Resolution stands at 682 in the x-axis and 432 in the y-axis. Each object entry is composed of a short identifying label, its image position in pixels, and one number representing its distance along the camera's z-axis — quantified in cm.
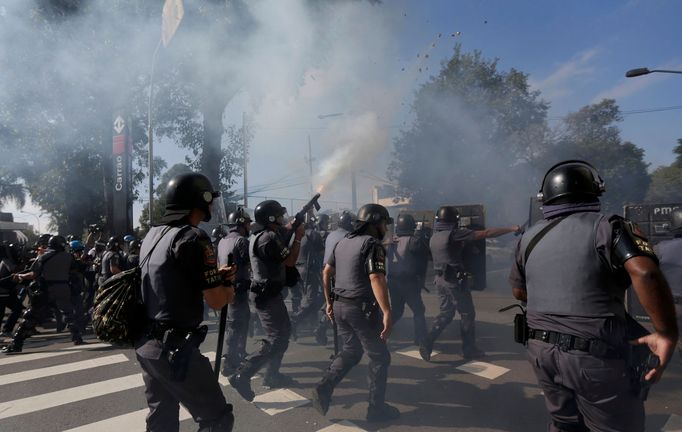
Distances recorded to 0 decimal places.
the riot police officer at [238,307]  461
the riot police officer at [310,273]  629
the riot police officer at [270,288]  374
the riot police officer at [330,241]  566
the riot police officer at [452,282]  484
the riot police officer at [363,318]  330
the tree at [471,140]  1961
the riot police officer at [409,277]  536
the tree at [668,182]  2952
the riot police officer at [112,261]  643
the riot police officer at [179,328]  213
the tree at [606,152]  2345
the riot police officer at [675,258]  372
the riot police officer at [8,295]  645
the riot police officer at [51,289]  588
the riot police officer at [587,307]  175
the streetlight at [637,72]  1205
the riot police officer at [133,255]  673
